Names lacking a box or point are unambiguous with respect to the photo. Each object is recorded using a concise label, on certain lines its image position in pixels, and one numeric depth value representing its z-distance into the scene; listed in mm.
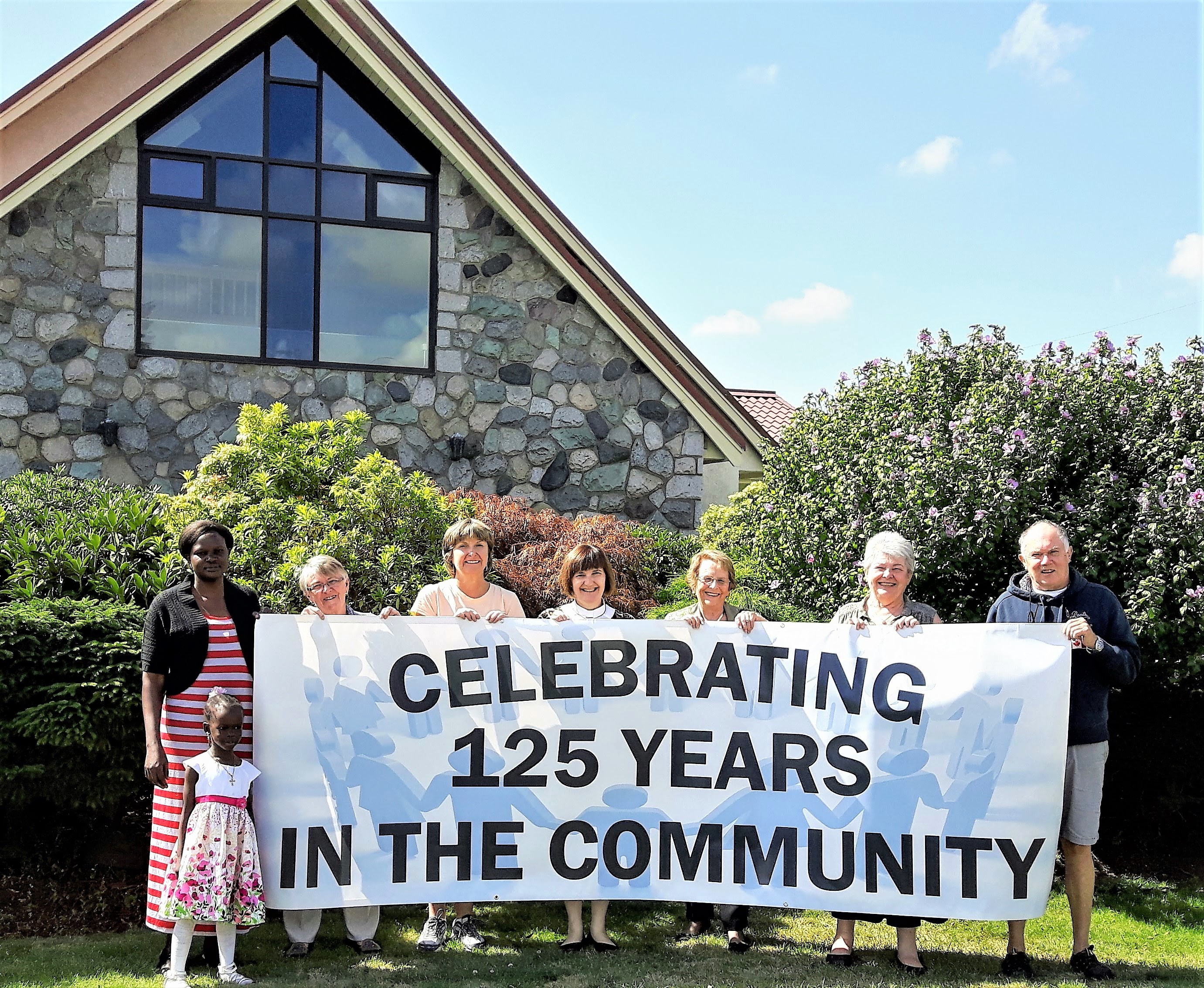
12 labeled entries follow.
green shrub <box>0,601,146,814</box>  4840
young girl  4133
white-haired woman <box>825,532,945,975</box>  4496
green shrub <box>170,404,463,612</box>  6328
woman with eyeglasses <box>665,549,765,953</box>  4688
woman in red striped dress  4266
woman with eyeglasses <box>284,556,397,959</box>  4625
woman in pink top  4762
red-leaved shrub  6918
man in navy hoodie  4457
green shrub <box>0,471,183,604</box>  5902
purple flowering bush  5906
